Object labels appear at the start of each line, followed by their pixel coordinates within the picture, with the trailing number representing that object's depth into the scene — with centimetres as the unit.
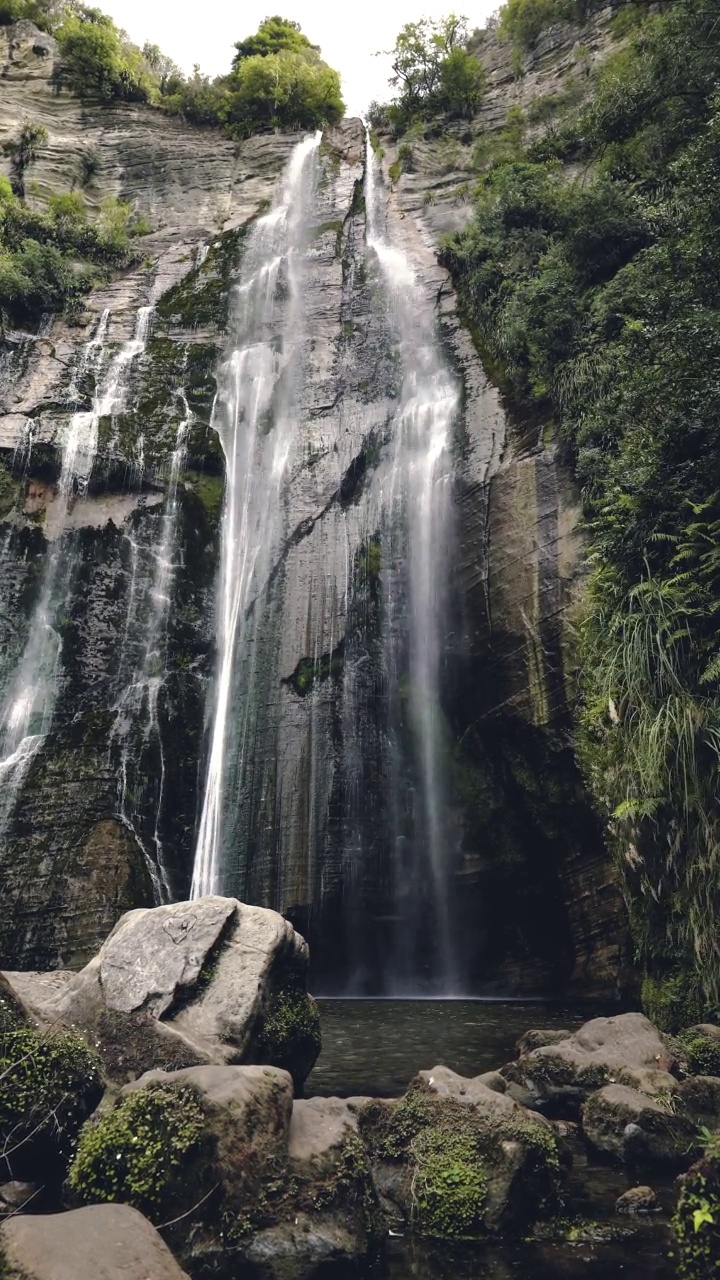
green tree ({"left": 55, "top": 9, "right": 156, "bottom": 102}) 2823
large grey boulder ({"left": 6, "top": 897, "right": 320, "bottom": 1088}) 566
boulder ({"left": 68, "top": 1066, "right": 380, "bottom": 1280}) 382
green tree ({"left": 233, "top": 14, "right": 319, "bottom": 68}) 3136
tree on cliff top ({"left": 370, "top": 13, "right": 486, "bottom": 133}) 2669
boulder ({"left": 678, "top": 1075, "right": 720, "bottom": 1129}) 547
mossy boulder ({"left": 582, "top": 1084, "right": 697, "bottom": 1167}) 510
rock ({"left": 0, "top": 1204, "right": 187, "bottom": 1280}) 296
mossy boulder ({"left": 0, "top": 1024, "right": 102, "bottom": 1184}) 431
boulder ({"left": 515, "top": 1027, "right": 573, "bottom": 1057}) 724
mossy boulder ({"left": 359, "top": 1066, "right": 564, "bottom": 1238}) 430
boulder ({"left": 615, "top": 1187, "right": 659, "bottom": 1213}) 443
